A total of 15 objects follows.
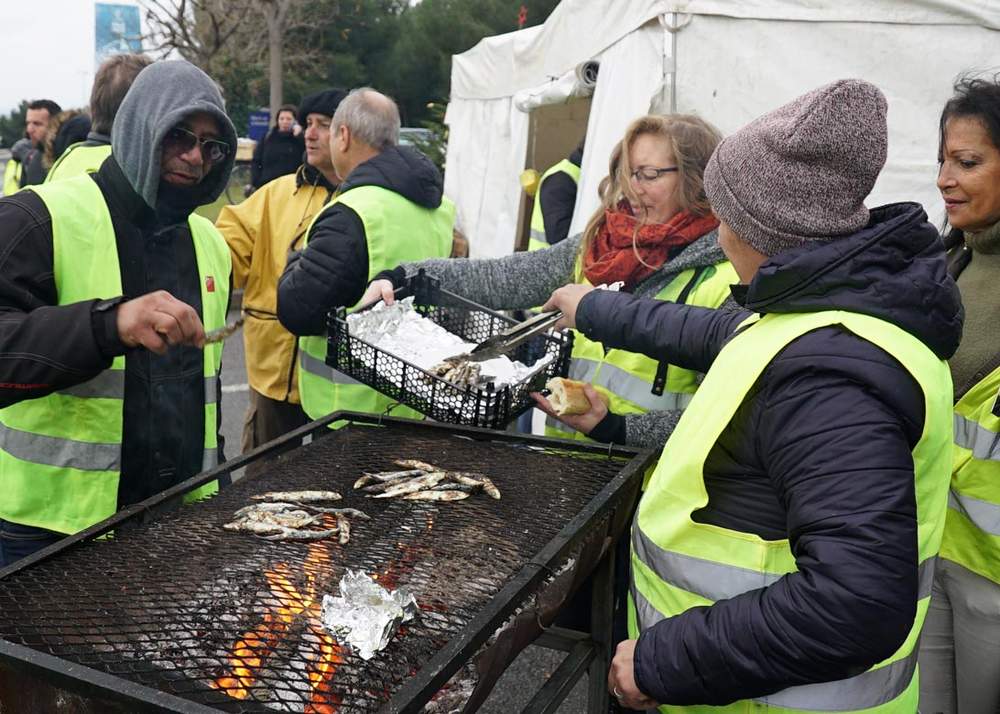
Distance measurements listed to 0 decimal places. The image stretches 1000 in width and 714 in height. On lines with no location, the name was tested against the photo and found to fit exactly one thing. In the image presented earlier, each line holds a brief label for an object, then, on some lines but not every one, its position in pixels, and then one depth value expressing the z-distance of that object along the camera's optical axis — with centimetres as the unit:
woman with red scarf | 237
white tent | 350
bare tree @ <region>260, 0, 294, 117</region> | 1661
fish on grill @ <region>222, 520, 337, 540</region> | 182
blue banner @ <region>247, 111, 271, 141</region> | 1847
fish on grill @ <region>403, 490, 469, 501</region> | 202
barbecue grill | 133
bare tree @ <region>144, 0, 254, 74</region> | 1566
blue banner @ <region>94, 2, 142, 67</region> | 1761
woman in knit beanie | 126
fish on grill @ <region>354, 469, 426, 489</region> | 211
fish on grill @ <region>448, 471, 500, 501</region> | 206
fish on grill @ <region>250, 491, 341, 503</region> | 199
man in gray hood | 197
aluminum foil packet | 145
